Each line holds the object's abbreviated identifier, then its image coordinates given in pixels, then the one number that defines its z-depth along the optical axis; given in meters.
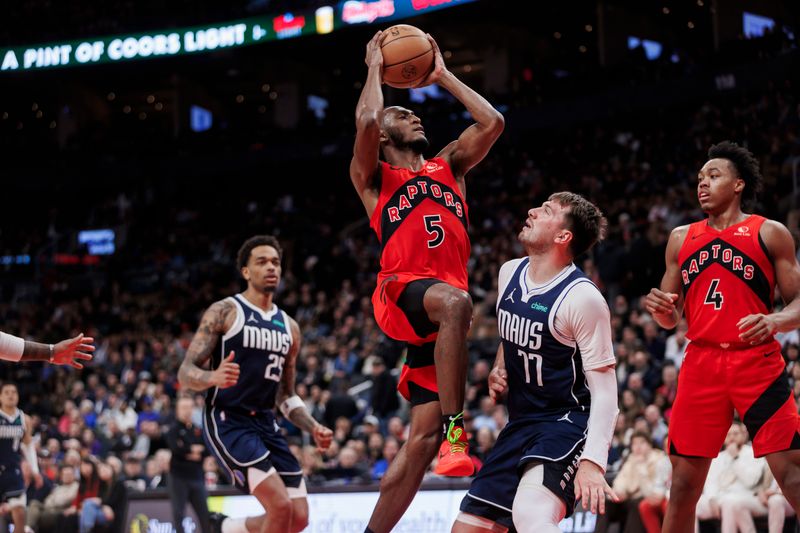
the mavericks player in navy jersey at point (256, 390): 7.37
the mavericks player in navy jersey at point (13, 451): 11.41
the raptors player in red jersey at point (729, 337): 5.87
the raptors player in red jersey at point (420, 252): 5.60
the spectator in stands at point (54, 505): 14.42
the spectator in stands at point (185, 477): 11.08
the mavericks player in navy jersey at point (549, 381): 4.93
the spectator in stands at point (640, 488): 10.19
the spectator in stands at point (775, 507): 9.48
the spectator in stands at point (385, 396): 15.30
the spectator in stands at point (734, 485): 9.66
